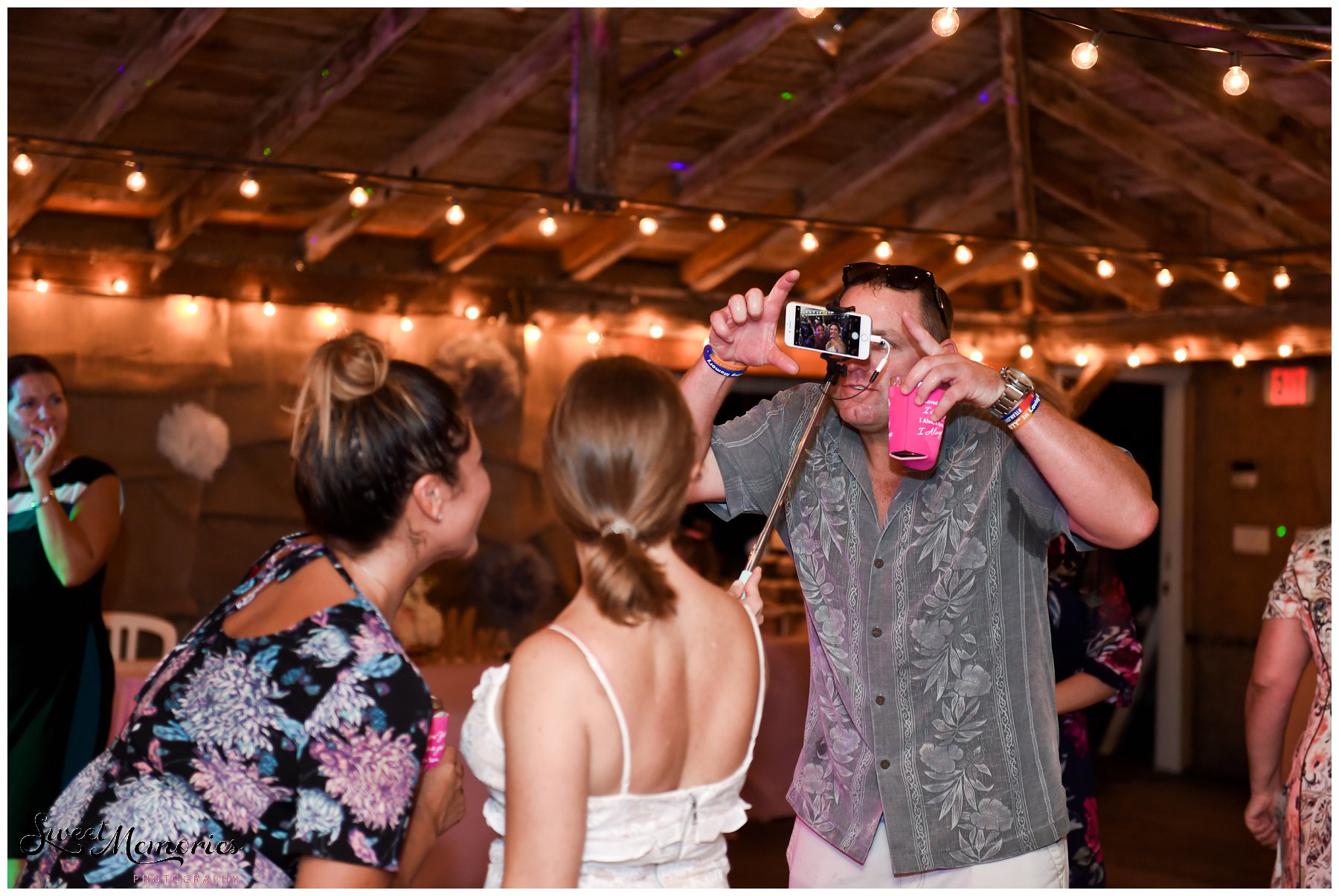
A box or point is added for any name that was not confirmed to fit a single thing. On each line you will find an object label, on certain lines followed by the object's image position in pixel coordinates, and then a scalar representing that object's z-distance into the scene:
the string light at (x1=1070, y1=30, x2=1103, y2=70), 3.39
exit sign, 6.67
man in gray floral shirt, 1.82
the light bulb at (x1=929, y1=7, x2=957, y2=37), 3.19
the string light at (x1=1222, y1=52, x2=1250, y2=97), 3.53
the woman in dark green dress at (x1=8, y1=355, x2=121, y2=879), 3.21
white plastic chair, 4.57
